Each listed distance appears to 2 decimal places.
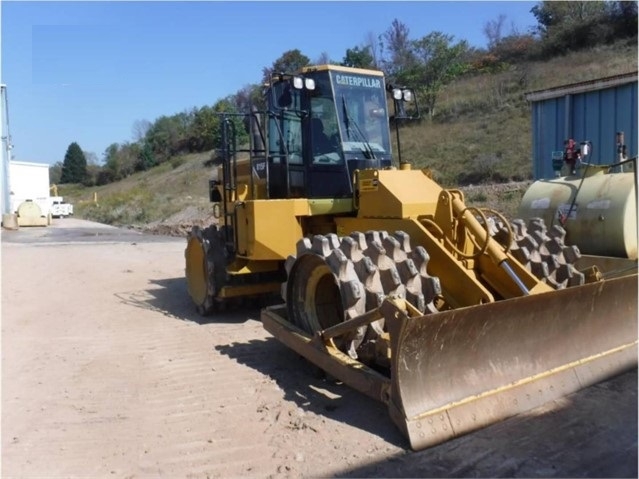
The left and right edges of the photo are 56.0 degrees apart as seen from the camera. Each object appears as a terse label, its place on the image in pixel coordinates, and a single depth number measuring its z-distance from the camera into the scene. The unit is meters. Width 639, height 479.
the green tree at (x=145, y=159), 68.06
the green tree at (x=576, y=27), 32.41
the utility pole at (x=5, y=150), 31.11
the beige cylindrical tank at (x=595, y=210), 6.33
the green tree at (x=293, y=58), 47.00
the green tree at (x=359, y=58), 40.53
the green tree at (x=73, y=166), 87.25
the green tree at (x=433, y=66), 34.53
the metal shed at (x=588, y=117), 11.21
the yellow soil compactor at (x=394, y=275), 3.97
